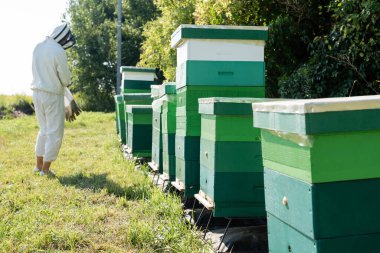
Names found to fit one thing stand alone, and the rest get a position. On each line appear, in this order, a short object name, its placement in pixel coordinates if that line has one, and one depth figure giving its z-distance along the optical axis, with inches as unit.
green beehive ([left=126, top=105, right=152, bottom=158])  225.3
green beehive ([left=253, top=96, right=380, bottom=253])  61.4
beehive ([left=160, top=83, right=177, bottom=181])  154.6
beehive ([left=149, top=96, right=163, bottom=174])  171.8
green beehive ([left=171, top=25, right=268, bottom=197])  132.0
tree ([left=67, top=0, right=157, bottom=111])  934.4
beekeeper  201.3
